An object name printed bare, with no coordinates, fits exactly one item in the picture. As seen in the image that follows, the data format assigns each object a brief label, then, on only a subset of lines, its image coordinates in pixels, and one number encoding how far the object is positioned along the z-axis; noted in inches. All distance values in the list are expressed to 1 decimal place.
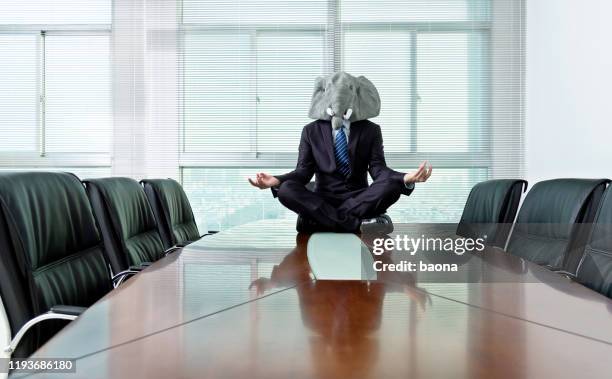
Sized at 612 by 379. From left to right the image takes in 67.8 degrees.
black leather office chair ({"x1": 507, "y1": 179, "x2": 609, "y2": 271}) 68.4
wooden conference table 20.0
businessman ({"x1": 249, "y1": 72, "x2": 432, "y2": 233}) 87.9
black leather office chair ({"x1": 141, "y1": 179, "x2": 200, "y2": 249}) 97.3
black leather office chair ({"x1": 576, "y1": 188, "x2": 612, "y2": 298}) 57.2
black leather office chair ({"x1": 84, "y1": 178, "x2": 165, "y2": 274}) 67.6
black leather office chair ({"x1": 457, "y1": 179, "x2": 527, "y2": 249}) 92.8
